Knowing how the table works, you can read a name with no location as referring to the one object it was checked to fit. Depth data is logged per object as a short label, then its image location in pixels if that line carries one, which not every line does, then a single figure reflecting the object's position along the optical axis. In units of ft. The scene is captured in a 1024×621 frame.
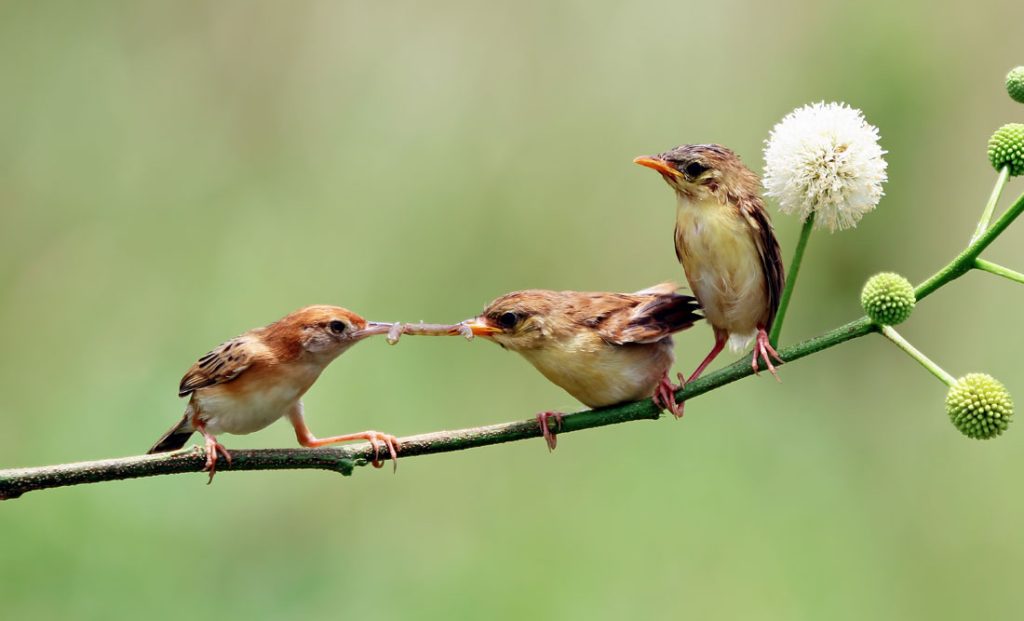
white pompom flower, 16.74
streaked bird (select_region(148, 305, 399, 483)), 22.71
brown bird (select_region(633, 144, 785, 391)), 21.76
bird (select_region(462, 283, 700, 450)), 21.43
